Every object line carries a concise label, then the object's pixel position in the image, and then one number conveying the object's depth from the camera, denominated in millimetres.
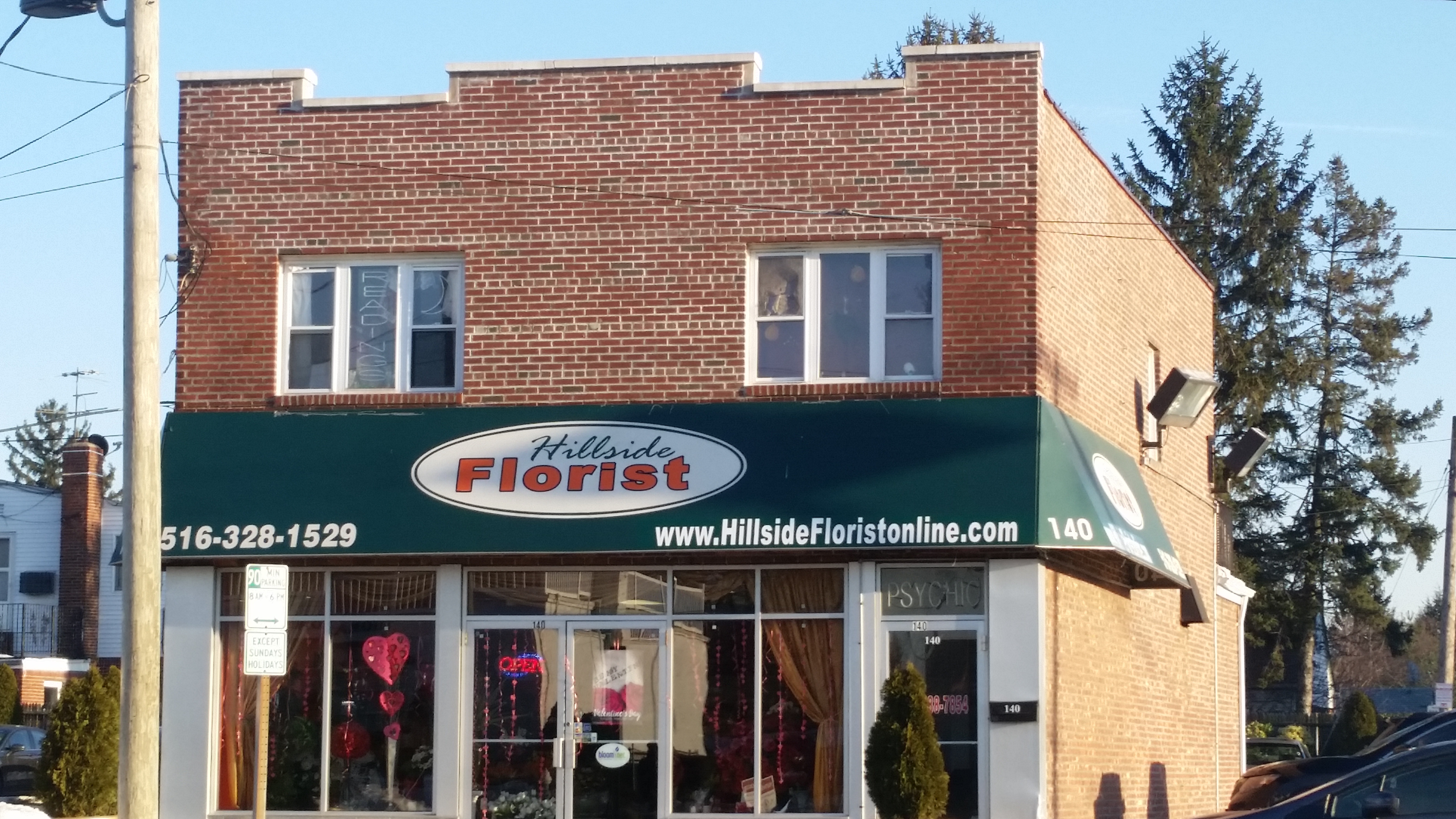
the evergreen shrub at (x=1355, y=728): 40031
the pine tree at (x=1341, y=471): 50188
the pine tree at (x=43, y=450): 89875
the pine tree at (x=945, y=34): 42562
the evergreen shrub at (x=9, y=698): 35562
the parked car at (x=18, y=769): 24250
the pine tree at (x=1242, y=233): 48781
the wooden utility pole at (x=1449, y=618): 33812
